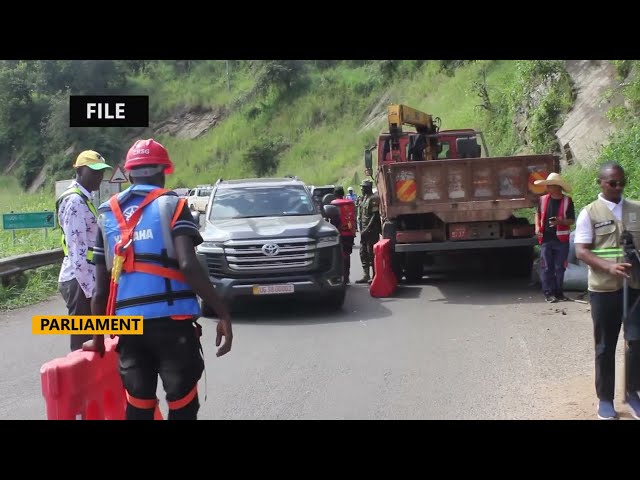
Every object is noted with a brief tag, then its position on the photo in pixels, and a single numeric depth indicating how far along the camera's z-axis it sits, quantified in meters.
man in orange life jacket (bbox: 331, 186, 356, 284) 15.16
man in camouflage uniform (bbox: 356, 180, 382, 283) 15.02
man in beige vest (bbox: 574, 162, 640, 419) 6.28
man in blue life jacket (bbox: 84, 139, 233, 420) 4.42
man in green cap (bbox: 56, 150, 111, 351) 6.83
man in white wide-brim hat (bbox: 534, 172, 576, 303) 12.15
